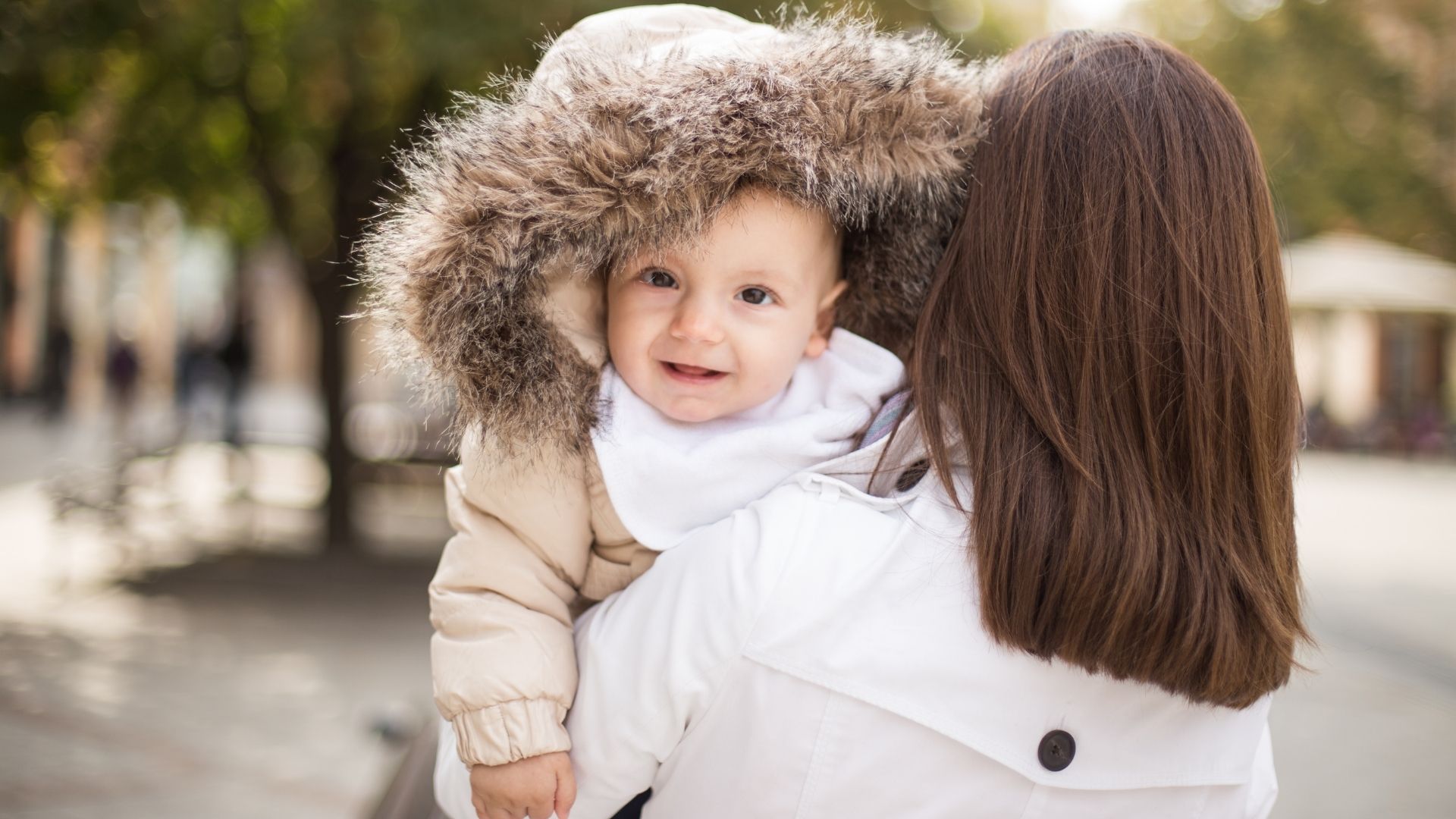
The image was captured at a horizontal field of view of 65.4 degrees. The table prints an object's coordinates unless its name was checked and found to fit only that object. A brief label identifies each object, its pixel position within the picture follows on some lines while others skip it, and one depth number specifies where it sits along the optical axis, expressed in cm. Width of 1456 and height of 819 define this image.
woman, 135
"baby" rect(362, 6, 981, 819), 152
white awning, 1752
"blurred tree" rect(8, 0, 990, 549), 596
